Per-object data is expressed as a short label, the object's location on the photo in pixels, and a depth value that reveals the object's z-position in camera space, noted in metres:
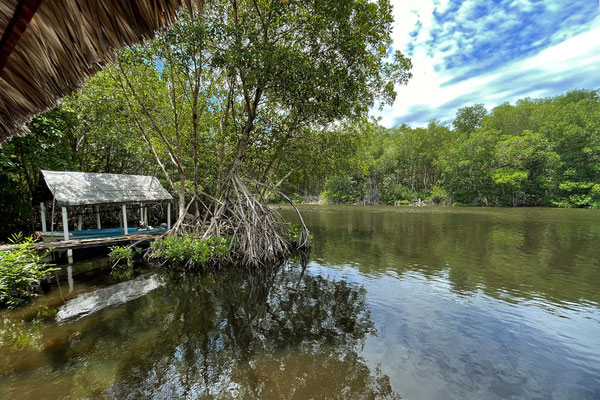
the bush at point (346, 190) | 54.34
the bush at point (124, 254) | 9.66
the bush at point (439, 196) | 47.66
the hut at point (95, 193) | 10.44
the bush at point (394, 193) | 51.75
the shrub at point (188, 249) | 9.36
